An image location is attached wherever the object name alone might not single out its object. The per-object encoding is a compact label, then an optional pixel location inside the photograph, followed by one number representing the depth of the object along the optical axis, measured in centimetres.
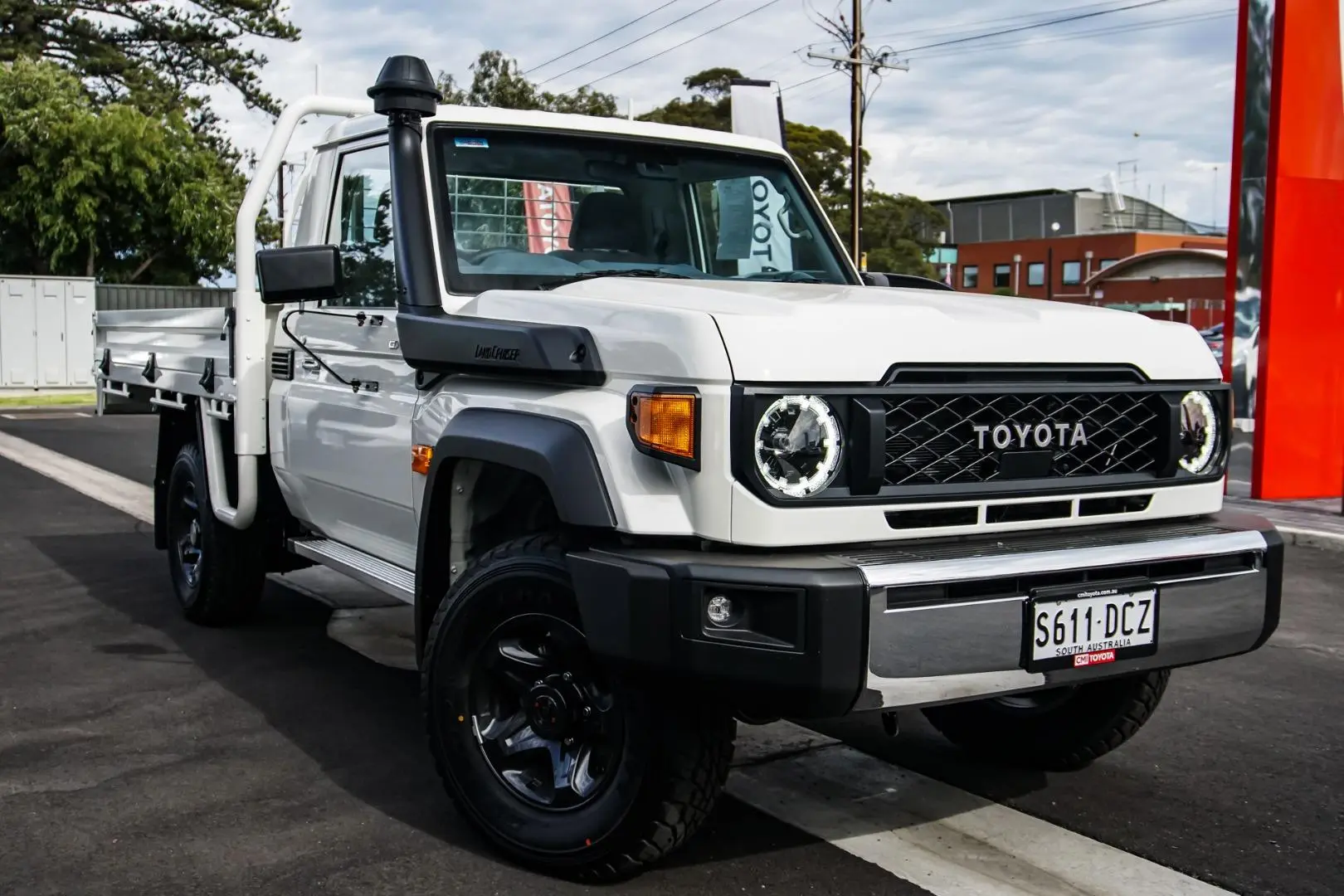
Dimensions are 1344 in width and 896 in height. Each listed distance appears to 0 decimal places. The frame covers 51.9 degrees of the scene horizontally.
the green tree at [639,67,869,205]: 5028
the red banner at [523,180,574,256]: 443
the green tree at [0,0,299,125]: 3572
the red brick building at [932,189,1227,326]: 6368
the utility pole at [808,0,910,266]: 3073
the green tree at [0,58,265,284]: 3034
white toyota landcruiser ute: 310
